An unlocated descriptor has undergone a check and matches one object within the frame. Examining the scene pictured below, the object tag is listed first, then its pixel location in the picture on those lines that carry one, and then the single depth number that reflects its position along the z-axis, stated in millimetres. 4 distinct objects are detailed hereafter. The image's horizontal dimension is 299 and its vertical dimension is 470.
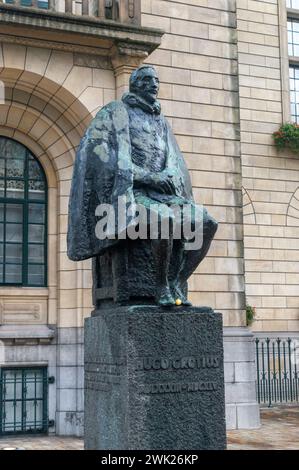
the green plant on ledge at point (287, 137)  20911
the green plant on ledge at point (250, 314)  19506
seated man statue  6148
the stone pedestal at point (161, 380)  5797
